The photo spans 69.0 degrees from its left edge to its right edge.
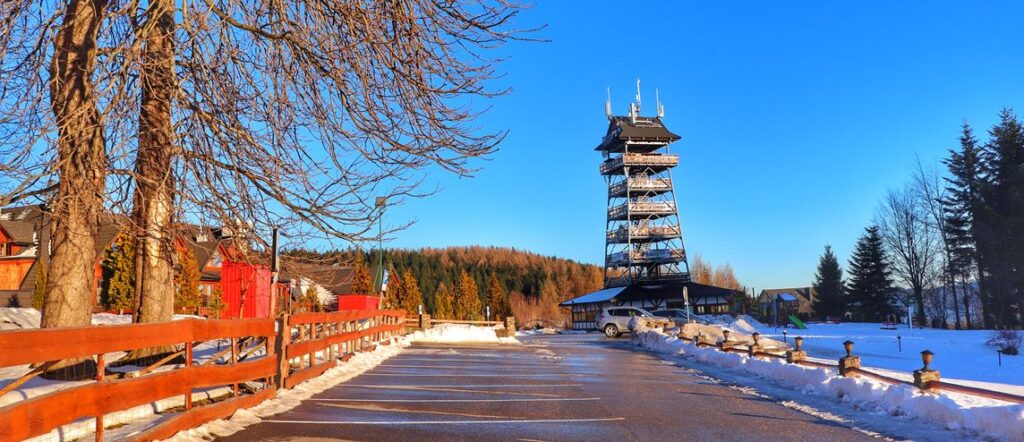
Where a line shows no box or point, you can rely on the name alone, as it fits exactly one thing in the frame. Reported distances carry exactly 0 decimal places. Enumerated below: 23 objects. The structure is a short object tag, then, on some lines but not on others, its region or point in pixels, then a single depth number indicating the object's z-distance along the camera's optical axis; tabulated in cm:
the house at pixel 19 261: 3525
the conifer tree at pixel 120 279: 3241
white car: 4266
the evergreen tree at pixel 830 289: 7606
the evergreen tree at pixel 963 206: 5372
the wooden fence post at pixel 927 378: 987
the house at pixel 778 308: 6381
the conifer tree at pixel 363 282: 6668
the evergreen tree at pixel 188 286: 3325
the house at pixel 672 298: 6378
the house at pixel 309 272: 1150
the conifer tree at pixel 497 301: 9150
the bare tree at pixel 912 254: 5719
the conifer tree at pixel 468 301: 8731
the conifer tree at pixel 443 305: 7938
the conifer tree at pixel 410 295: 7512
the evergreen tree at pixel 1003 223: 4562
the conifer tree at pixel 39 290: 3115
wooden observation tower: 6750
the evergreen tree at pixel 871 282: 6819
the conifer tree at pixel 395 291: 7575
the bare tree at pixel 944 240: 5628
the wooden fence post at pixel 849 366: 1212
